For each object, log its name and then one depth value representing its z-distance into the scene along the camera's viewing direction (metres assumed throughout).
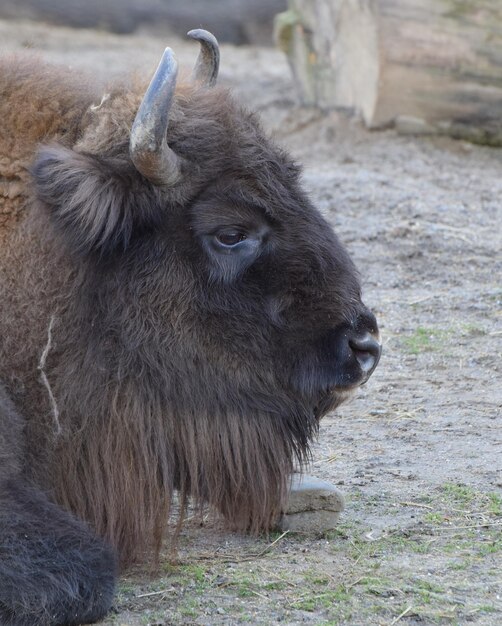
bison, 7.41
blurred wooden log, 17.53
